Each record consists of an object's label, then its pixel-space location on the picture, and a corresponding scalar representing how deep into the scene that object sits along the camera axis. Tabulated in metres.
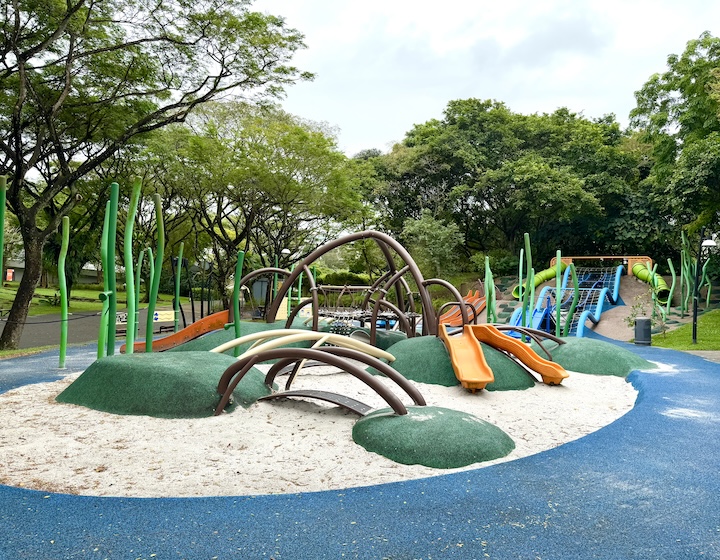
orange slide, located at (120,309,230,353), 11.64
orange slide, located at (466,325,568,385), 7.27
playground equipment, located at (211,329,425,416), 4.55
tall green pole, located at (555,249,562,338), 12.09
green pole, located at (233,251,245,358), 8.90
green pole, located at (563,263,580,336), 12.75
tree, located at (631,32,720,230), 18.78
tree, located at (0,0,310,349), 11.00
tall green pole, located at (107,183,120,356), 7.09
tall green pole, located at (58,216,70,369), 8.20
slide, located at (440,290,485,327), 21.28
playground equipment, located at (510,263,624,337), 17.03
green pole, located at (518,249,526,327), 14.75
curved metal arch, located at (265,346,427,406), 4.75
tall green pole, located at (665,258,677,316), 18.62
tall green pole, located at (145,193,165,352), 7.64
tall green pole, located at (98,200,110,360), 7.08
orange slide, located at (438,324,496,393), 6.56
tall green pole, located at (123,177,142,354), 7.41
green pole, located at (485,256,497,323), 12.38
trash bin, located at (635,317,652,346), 14.66
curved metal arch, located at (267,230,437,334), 8.95
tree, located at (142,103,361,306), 18.52
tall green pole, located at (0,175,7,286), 5.78
